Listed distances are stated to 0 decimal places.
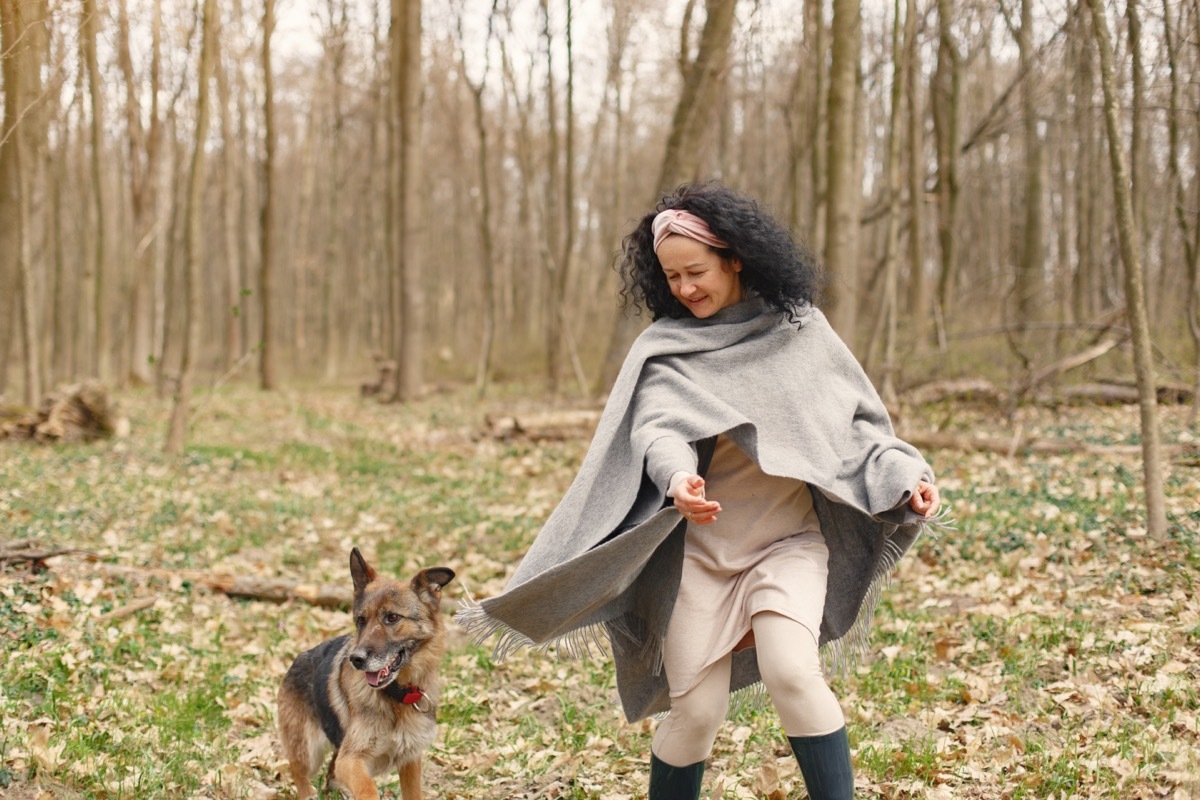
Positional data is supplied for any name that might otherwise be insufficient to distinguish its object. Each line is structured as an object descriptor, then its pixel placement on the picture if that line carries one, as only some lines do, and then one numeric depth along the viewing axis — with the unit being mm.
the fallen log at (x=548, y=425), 13086
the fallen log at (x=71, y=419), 12555
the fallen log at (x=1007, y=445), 9594
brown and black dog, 3803
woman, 3186
